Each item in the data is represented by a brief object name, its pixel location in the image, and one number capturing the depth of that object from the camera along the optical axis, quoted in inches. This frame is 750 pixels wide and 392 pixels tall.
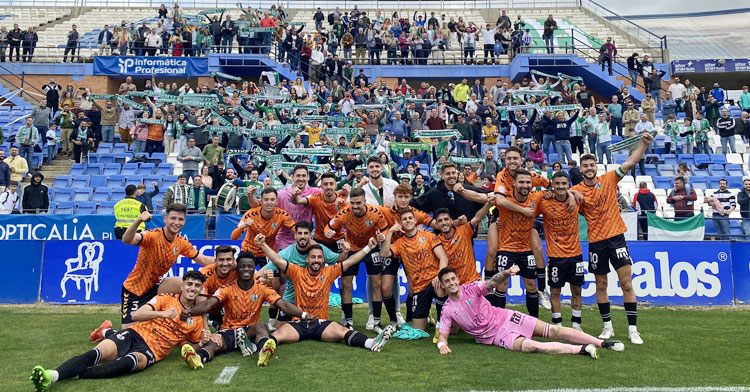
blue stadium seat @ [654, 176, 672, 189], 770.8
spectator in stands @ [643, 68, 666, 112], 1039.0
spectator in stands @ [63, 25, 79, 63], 1225.6
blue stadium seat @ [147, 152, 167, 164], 840.9
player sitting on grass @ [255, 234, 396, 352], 342.0
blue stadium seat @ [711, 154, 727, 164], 825.5
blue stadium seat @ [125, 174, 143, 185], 781.9
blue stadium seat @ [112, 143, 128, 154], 884.6
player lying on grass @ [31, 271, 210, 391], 268.7
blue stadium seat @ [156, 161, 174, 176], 813.4
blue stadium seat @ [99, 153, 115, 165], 860.0
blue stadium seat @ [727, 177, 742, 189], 755.4
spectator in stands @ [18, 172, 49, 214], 655.8
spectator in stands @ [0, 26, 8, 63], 1243.2
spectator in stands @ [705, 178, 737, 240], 600.1
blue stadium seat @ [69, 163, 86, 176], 832.3
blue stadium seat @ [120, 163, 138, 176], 821.9
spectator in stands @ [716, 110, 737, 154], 846.5
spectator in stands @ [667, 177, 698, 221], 628.7
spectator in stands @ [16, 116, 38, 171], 806.5
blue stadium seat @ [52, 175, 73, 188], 796.5
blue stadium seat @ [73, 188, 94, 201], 758.5
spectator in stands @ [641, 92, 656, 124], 938.7
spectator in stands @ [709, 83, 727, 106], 1027.9
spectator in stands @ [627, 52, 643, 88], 1157.7
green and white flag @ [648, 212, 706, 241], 599.8
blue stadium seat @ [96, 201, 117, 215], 709.6
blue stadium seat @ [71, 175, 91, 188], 793.6
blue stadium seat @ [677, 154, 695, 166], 828.0
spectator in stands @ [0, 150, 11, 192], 716.0
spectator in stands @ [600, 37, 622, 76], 1189.1
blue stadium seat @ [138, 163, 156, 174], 819.4
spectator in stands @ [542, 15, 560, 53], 1222.3
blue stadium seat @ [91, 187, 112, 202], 753.6
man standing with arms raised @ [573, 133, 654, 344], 356.2
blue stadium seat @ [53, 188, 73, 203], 761.0
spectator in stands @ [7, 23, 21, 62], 1231.5
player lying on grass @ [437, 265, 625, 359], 323.9
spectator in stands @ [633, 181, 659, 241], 638.4
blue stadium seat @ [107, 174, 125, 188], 787.4
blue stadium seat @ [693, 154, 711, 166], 822.5
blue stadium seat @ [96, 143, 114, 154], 880.0
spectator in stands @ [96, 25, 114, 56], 1227.5
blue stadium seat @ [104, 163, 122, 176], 826.8
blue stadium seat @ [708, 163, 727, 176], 796.0
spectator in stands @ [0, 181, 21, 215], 656.4
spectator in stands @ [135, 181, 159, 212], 653.3
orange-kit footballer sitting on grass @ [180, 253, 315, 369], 320.5
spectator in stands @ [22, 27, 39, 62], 1236.5
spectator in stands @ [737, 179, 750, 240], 617.9
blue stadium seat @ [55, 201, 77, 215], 701.9
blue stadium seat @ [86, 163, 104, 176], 837.2
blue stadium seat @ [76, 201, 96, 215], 711.1
